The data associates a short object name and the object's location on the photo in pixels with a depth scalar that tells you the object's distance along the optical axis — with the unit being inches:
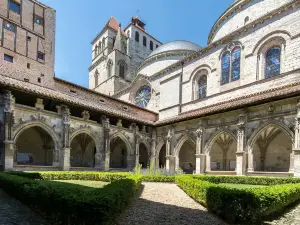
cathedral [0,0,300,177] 536.7
